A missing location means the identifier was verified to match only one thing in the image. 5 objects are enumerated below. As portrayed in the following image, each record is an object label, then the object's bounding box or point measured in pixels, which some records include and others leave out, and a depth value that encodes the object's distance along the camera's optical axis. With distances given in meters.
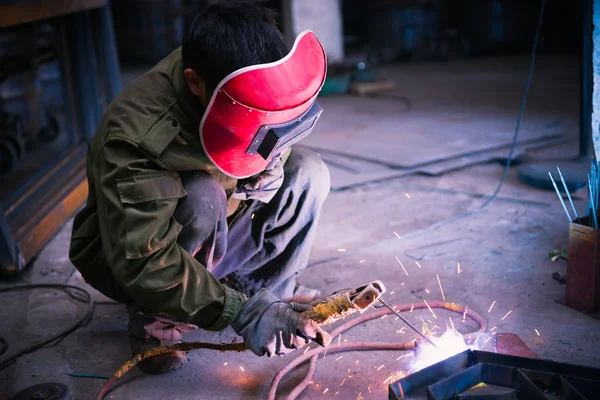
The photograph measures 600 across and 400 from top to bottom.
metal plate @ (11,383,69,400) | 2.00
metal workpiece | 1.66
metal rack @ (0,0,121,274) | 3.07
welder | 1.75
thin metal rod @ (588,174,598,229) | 2.27
